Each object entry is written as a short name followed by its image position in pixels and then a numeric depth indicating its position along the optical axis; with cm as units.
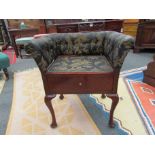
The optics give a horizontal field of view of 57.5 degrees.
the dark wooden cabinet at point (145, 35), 292
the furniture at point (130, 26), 340
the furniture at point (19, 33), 349
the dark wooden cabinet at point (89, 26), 347
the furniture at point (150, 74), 184
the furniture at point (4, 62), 220
